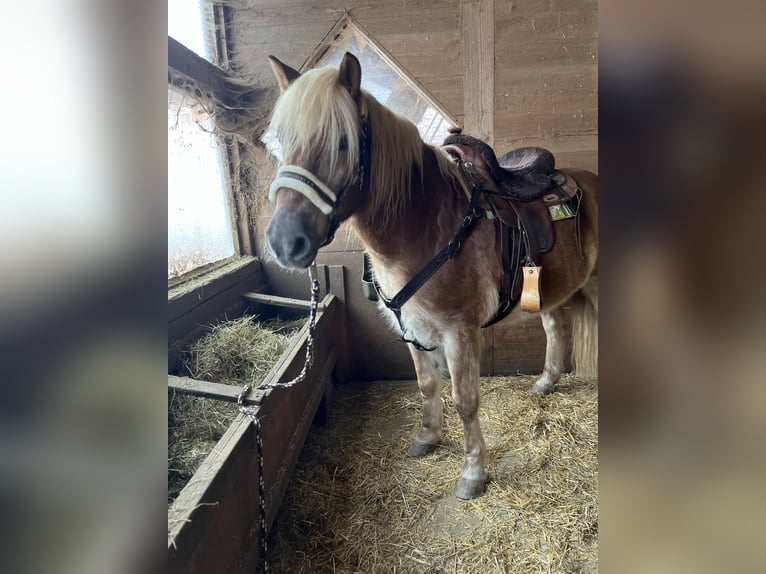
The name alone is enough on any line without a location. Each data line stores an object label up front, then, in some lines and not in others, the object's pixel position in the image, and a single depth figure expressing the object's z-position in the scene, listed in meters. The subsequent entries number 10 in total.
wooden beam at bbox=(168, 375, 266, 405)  1.37
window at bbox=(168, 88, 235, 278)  1.96
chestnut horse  1.24
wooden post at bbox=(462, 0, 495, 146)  2.43
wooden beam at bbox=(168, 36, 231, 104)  1.74
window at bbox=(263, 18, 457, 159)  2.52
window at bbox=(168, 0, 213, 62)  2.06
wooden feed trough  0.91
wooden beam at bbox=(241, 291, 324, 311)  2.53
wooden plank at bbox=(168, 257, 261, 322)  1.88
